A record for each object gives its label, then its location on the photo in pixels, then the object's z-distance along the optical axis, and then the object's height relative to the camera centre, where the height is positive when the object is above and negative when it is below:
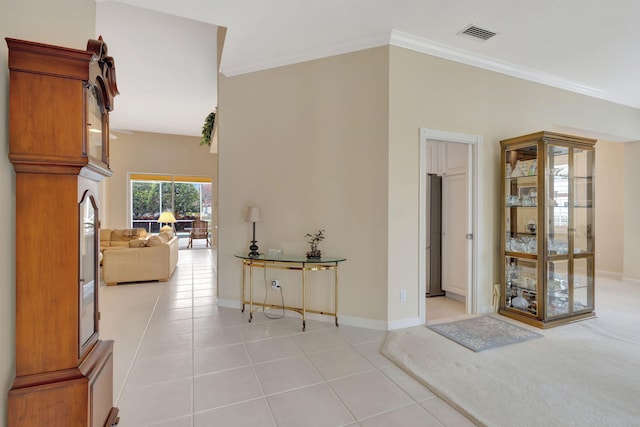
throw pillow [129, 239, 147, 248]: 5.55 -0.56
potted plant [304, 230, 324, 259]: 3.56 -0.36
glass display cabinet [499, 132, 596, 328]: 3.57 -0.18
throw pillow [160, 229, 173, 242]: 6.30 -0.46
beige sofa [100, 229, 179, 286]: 5.31 -0.87
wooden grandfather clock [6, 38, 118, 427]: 1.43 -0.08
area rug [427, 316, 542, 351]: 3.04 -1.28
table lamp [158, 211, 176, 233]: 9.68 -0.14
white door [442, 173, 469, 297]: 4.38 -0.30
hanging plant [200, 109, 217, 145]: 6.32 +1.82
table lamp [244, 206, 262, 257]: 3.74 -0.05
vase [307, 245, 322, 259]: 3.56 -0.47
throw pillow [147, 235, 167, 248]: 5.59 -0.52
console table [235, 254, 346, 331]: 3.44 -0.60
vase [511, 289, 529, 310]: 3.78 -1.11
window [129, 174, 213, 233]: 10.09 +0.51
